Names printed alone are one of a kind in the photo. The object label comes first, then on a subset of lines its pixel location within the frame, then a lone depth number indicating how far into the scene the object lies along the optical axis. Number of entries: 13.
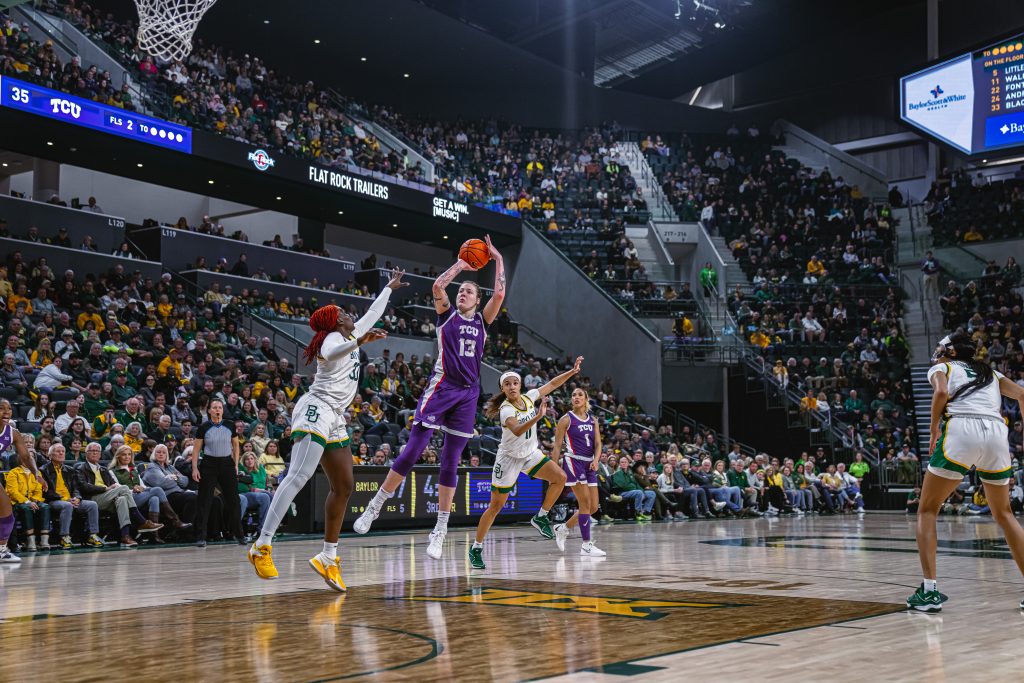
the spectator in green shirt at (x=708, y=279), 32.38
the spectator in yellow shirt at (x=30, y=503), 11.62
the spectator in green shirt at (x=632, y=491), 19.88
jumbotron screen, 27.38
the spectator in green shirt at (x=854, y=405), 27.12
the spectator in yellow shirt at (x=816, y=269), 32.38
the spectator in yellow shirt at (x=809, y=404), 27.25
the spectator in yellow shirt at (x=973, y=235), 32.88
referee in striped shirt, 12.44
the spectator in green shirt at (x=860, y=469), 25.27
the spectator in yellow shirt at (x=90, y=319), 18.33
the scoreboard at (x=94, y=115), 20.04
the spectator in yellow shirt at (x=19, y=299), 18.08
